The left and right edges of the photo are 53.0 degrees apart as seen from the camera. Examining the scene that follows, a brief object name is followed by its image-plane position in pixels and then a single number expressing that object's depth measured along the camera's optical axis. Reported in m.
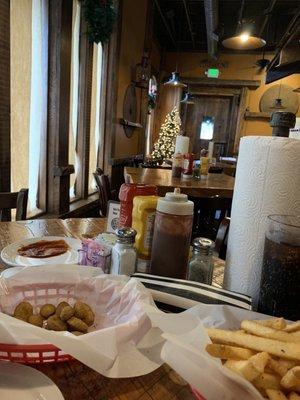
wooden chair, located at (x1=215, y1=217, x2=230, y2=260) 1.33
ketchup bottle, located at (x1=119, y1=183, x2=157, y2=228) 0.93
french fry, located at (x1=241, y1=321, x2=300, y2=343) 0.51
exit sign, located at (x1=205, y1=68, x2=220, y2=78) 8.16
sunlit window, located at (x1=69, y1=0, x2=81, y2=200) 3.30
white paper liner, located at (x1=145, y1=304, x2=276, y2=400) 0.42
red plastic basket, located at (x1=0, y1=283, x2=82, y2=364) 0.51
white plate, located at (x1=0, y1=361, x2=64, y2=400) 0.47
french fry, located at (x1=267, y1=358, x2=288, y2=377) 0.46
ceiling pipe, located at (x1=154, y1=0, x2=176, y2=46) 6.48
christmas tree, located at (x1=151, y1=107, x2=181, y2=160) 7.51
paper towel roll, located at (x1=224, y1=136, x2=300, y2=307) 0.72
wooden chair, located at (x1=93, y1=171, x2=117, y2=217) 2.58
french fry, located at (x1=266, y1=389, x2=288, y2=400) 0.43
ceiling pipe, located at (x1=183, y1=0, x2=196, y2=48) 6.16
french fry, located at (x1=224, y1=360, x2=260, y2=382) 0.43
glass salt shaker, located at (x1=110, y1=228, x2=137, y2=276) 0.78
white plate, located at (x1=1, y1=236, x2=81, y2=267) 1.00
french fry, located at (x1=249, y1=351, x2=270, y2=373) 0.44
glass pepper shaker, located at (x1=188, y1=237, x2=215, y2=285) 0.81
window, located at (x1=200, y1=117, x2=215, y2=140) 8.79
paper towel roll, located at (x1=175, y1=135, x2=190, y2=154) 3.41
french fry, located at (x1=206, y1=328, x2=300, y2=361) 0.47
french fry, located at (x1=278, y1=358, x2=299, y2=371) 0.47
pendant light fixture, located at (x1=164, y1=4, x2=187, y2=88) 5.66
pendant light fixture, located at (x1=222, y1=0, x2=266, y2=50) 4.52
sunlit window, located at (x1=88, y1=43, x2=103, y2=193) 4.12
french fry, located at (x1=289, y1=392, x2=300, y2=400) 0.43
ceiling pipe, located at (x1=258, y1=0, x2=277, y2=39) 5.69
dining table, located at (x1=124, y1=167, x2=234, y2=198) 2.46
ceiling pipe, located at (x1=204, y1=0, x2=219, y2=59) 5.05
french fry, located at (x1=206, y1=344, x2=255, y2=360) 0.48
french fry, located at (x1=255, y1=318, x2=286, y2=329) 0.54
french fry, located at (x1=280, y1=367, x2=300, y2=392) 0.43
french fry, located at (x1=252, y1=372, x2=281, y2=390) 0.44
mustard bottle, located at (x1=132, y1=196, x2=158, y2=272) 0.86
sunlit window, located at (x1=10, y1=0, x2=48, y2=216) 2.44
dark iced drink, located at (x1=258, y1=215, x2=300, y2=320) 0.65
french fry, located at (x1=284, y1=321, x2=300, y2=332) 0.54
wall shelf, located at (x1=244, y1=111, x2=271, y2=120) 8.27
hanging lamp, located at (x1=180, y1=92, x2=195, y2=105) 7.17
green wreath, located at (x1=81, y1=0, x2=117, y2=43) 3.24
